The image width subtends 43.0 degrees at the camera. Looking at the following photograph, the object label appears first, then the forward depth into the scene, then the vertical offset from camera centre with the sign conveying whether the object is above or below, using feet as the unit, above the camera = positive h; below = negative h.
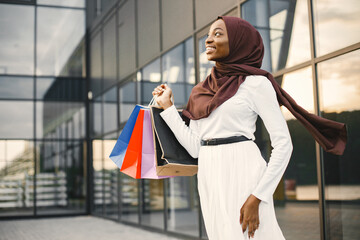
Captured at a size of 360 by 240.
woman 6.37 +0.13
